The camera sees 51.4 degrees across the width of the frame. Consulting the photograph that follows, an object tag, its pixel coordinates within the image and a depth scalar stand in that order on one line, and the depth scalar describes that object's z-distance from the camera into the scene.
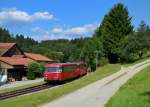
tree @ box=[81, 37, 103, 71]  33.54
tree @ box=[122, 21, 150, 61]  31.66
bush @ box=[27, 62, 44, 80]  28.06
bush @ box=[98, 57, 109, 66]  33.44
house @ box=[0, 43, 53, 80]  27.93
